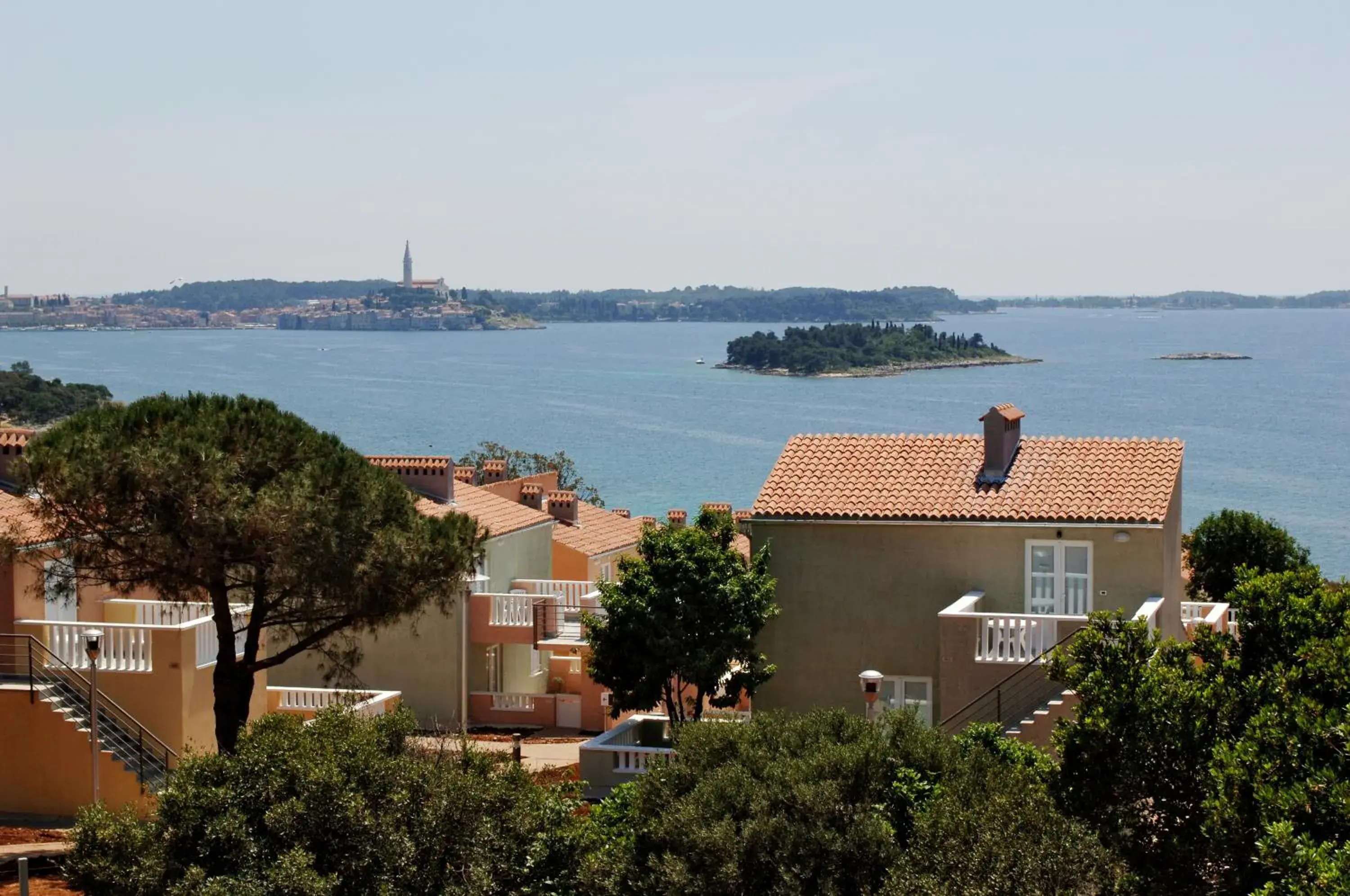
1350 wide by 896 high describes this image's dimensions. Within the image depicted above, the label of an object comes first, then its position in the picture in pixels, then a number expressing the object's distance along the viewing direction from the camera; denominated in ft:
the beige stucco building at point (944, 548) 77.05
